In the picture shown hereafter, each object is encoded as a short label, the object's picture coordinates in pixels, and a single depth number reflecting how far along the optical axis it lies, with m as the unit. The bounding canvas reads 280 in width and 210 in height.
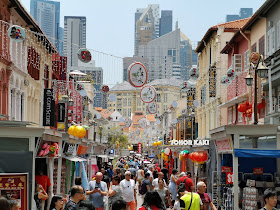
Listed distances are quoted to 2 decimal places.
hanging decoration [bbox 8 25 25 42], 20.96
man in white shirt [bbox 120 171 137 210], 16.84
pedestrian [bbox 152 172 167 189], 19.64
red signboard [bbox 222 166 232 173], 18.12
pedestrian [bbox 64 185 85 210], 10.55
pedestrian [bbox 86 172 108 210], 15.76
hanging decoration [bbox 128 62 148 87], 24.88
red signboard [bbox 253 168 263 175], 18.11
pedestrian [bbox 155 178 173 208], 17.20
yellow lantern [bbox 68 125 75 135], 24.67
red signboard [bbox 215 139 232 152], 16.29
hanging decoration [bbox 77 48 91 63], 24.83
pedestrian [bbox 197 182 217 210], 12.97
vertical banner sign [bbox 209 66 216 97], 39.23
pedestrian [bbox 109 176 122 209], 15.99
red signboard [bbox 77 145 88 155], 26.19
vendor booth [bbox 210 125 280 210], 15.72
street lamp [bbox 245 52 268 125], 19.41
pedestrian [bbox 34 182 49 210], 14.88
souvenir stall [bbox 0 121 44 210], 14.14
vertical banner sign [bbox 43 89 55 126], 35.00
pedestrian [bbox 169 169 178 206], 19.11
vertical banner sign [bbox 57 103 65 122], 41.73
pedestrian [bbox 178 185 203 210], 11.91
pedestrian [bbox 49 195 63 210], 10.24
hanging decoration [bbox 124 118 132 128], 60.53
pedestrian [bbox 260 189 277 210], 9.66
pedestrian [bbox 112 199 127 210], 7.80
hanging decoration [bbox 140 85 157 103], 31.88
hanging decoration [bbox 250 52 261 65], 23.72
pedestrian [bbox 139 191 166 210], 9.23
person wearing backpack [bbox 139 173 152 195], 19.86
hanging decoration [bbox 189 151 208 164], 23.92
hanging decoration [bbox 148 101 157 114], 45.53
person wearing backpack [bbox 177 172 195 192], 16.98
